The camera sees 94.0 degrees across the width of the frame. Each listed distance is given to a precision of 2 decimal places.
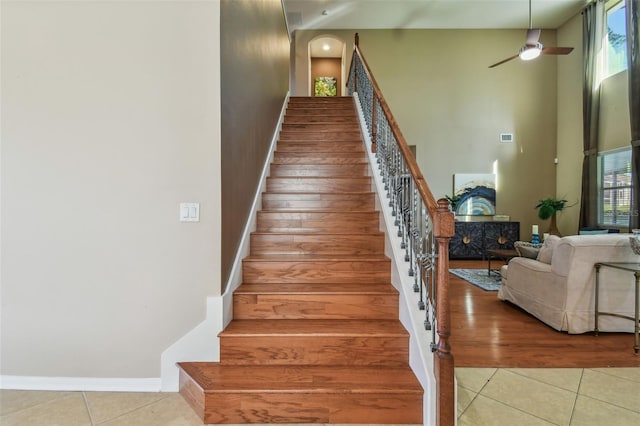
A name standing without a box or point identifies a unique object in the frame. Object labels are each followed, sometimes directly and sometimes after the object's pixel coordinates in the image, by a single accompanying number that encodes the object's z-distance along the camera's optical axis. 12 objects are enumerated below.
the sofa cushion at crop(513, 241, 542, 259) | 3.53
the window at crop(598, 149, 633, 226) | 5.30
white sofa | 2.57
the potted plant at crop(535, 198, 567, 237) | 6.15
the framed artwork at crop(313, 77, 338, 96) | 9.84
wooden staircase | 1.59
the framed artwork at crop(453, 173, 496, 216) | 6.95
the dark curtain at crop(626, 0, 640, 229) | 4.94
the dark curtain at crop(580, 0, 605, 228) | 5.90
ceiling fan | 4.42
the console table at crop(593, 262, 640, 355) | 2.32
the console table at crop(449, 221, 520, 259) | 6.33
